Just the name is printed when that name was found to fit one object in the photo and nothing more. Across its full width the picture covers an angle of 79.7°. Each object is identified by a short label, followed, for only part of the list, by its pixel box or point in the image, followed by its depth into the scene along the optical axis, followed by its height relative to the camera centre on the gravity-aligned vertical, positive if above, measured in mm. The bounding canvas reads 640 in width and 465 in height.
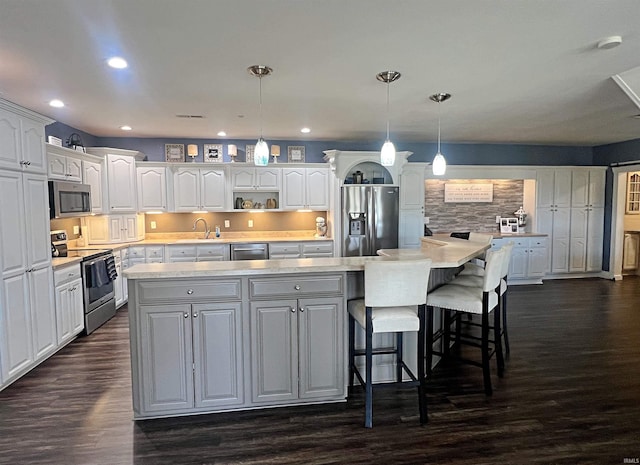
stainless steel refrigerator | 6164 -63
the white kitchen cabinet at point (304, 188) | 6473 +452
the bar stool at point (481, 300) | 3016 -700
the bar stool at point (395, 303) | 2512 -599
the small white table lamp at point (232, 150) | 6344 +1082
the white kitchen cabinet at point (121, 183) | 5715 +505
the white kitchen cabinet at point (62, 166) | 4285 +608
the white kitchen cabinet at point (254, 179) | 6363 +604
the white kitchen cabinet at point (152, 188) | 6078 +449
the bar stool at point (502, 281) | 3481 -641
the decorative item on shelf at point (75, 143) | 5051 +983
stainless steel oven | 4453 -823
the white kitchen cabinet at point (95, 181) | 5166 +505
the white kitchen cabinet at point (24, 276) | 3174 -519
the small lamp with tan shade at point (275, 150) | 6547 +1108
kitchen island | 2643 -850
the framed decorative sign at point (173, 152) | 6355 +1060
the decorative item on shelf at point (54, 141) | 4487 +904
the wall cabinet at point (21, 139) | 3195 +698
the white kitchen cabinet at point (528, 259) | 6922 -847
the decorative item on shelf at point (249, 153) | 6510 +1060
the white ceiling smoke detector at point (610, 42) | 2561 +1157
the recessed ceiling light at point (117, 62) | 2894 +1189
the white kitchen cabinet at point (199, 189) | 6234 +437
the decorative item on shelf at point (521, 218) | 7320 -101
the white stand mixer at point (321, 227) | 6699 -217
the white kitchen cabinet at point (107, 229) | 5633 -179
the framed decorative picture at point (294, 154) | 6656 +1058
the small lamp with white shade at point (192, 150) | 6363 +1091
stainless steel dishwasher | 6074 -568
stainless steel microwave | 4262 +211
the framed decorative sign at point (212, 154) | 6426 +1033
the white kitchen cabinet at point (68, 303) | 3930 -918
